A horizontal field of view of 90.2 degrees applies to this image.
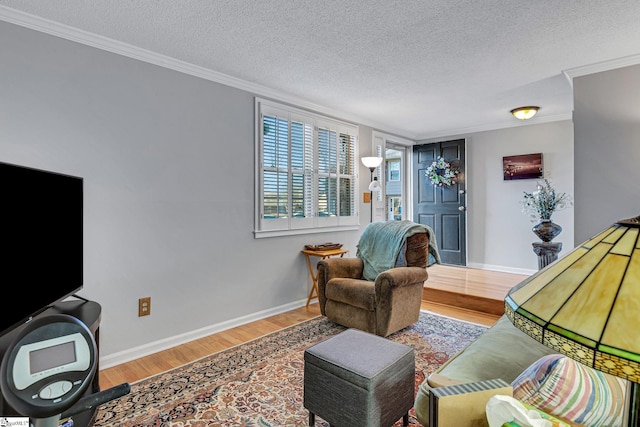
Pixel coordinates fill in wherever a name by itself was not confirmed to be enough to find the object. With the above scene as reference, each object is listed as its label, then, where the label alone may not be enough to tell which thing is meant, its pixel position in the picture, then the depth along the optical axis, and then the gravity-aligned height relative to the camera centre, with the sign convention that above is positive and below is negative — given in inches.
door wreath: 214.8 +26.5
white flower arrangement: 151.6 +4.5
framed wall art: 182.7 +26.6
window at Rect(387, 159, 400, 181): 256.4 +35.1
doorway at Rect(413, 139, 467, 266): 211.6 +7.6
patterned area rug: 70.4 -44.8
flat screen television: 44.0 -4.4
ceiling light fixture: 159.3 +50.2
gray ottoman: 58.1 -32.7
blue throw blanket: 125.3 -13.4
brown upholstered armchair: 108.3 -25.2
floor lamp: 167.9 +25.7
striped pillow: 32.9 -19.7
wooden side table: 143.8 -19.5
